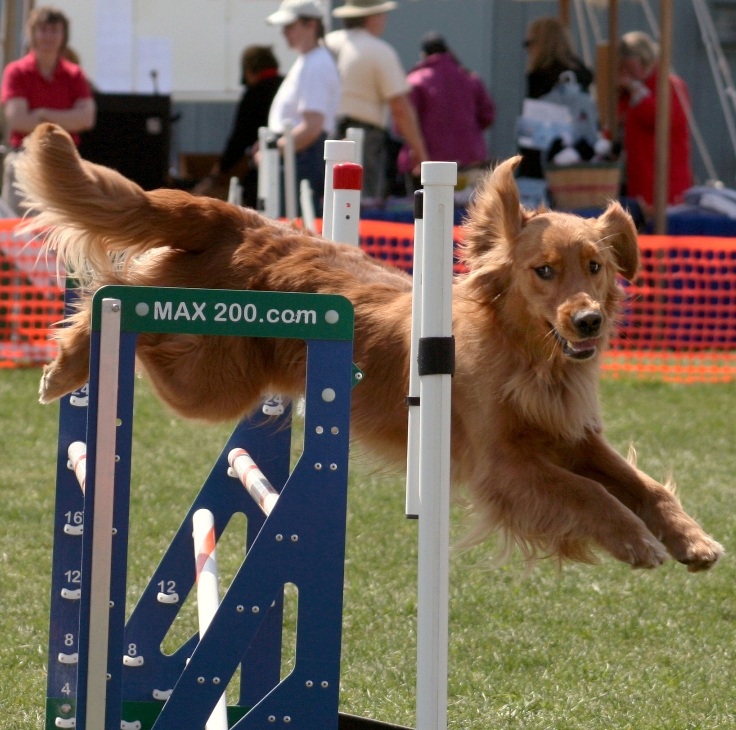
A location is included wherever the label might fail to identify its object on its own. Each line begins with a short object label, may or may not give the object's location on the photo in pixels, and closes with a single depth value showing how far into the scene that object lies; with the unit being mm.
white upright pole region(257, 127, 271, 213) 16031
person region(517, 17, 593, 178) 19625
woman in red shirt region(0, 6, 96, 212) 16828
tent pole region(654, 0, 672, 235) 18156
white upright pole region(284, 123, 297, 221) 16312
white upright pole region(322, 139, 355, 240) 7234
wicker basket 18812
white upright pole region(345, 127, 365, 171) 13677
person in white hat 16703
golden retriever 6426
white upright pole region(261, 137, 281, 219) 15703
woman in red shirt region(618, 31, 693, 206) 20562
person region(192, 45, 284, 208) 19859
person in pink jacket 19453
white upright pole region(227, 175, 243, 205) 16828
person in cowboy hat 17625
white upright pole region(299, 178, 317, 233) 16306
